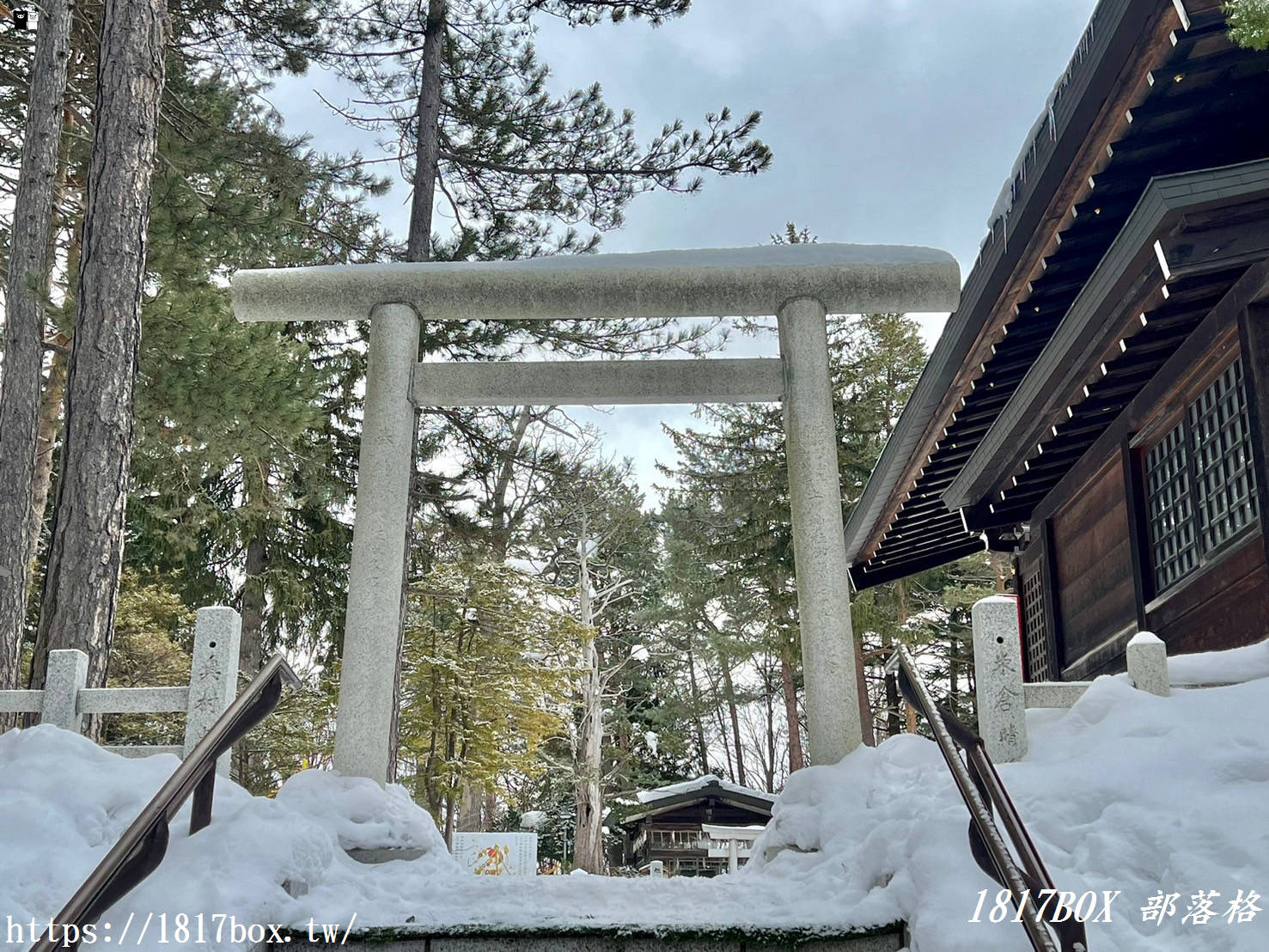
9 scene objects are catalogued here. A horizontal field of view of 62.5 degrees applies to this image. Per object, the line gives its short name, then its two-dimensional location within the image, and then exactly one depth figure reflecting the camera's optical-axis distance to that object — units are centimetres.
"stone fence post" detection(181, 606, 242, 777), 500
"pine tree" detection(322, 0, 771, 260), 1350
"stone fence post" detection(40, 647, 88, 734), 510
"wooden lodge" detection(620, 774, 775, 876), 2227
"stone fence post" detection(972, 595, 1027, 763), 484
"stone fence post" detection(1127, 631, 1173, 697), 484
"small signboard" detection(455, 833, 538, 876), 1493
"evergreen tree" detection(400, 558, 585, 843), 1642
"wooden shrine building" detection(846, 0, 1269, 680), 473
